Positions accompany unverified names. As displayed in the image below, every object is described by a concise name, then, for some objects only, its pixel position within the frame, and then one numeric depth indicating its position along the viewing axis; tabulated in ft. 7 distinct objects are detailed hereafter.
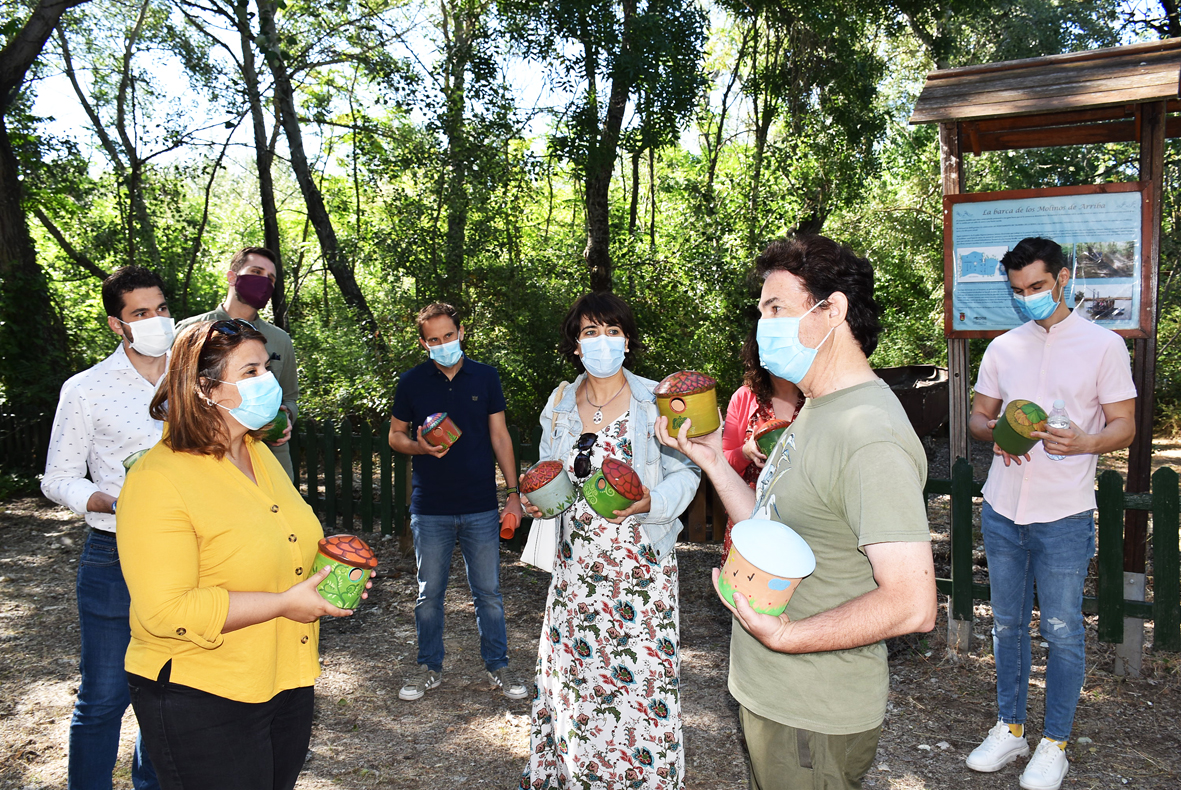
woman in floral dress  9.60
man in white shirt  8.68
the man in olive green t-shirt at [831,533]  5.00
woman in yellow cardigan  5.99
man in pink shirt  10.70
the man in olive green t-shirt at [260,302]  12.82
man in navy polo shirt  13.69
